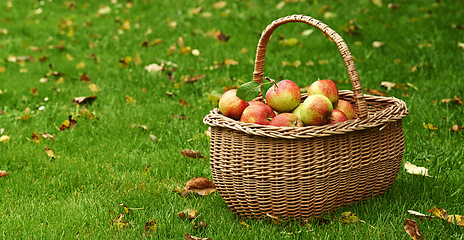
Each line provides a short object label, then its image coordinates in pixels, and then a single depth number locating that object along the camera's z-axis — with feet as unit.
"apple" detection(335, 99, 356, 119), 15.23
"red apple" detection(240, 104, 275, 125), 14.19
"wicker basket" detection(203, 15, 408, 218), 13.24
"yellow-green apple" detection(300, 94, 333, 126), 13.78
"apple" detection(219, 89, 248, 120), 14.96
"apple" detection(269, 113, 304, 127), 13.91
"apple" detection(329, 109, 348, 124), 14.17
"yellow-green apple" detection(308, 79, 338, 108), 15.02
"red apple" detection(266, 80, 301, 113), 14.84
